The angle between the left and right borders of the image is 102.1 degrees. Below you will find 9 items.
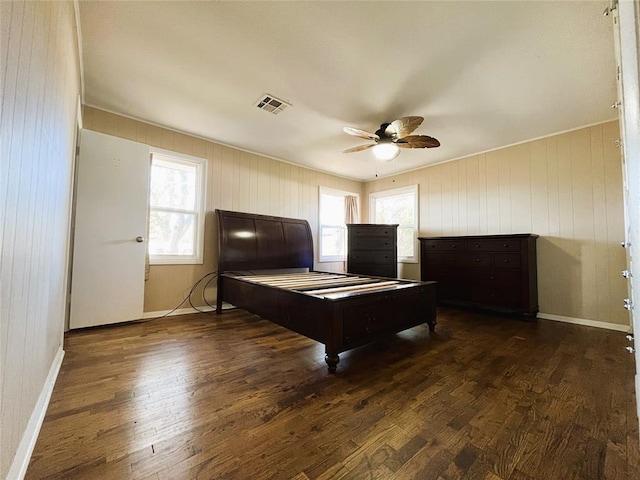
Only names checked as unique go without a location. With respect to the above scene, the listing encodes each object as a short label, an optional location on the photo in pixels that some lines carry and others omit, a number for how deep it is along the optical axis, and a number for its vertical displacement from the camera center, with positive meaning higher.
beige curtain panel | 5.44 +0.84
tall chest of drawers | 4.54 +0.00
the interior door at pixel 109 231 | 2.67 +0.17
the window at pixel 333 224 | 5.17 +0.51
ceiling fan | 2.66 +1.22
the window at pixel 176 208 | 3.38 +0.53
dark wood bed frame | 1.96 -0.45
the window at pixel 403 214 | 4.88 +0.72
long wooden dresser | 3.28 -0.30
